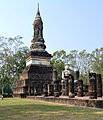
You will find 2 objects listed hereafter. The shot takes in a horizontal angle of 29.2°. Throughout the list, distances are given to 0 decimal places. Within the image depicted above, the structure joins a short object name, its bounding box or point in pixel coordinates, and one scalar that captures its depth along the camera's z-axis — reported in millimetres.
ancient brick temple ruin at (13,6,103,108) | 17609
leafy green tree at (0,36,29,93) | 38688
